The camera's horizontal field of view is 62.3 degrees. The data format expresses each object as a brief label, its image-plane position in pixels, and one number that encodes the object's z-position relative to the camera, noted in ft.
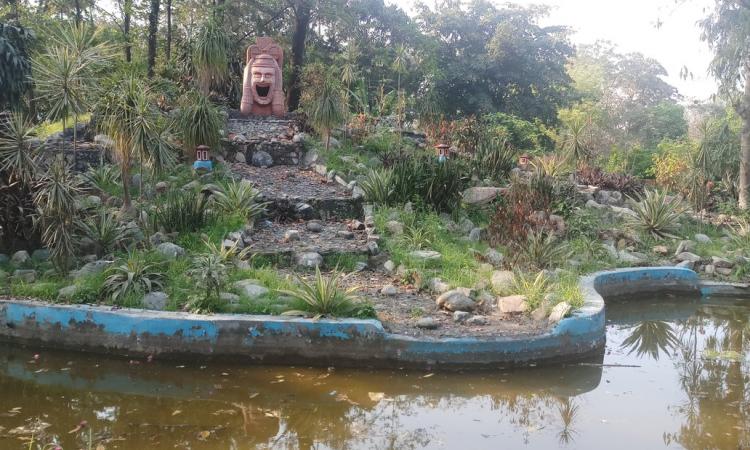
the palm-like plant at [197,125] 33.37
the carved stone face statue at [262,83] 44.93
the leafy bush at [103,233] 22.13
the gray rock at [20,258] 21.40
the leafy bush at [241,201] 27.22
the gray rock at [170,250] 21.30
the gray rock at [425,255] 23.32
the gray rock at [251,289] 18.33
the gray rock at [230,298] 17.76
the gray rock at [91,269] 19.76
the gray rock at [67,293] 18.15
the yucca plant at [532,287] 19.17
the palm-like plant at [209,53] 40.75
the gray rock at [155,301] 17.89
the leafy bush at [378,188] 29.78
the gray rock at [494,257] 24.09
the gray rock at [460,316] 18.37
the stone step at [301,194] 29.63
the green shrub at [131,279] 18.15
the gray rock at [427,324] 17.56
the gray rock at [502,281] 20.61
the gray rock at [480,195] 30.86
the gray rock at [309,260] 23.11
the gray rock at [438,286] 20.79
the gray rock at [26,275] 19.79
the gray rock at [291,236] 25.62
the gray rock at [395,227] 26.37
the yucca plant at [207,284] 17.28
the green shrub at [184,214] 24.58
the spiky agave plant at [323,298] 17.04
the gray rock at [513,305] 19.17
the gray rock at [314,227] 27.84
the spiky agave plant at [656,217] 30.86
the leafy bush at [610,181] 39.60
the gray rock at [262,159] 37.52
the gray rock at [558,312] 17.60
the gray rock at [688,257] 28.22
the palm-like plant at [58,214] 19.70
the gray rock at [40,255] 21.88
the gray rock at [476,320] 18.22
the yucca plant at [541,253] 23.66
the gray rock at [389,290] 20.93
